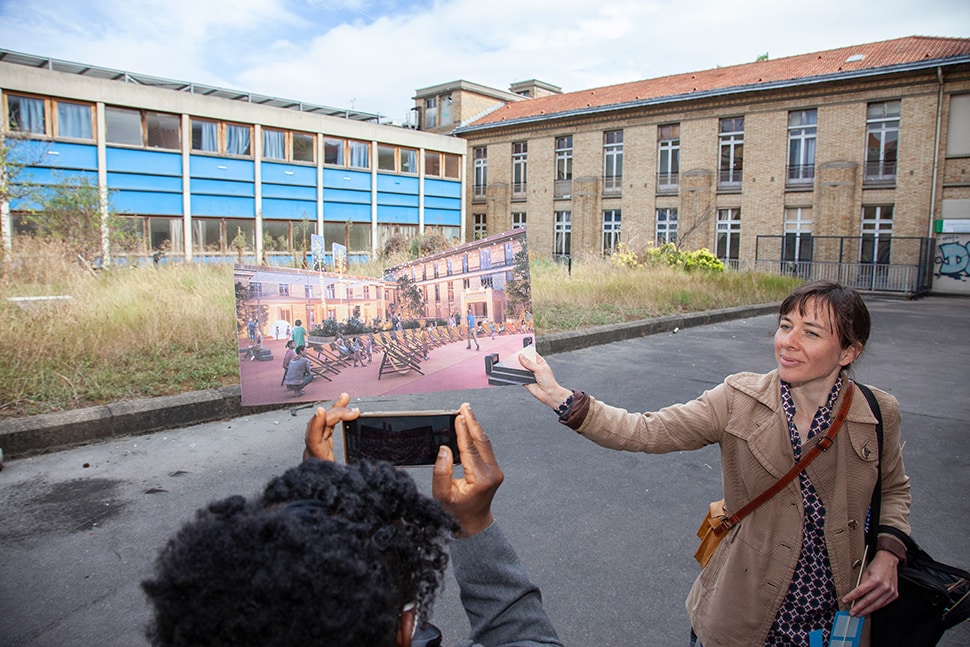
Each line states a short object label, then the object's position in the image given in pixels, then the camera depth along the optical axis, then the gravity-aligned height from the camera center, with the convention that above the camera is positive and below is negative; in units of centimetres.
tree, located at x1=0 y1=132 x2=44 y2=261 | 1955 +414
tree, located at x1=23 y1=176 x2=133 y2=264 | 1458 +126
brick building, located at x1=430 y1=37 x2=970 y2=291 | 2658 +570
